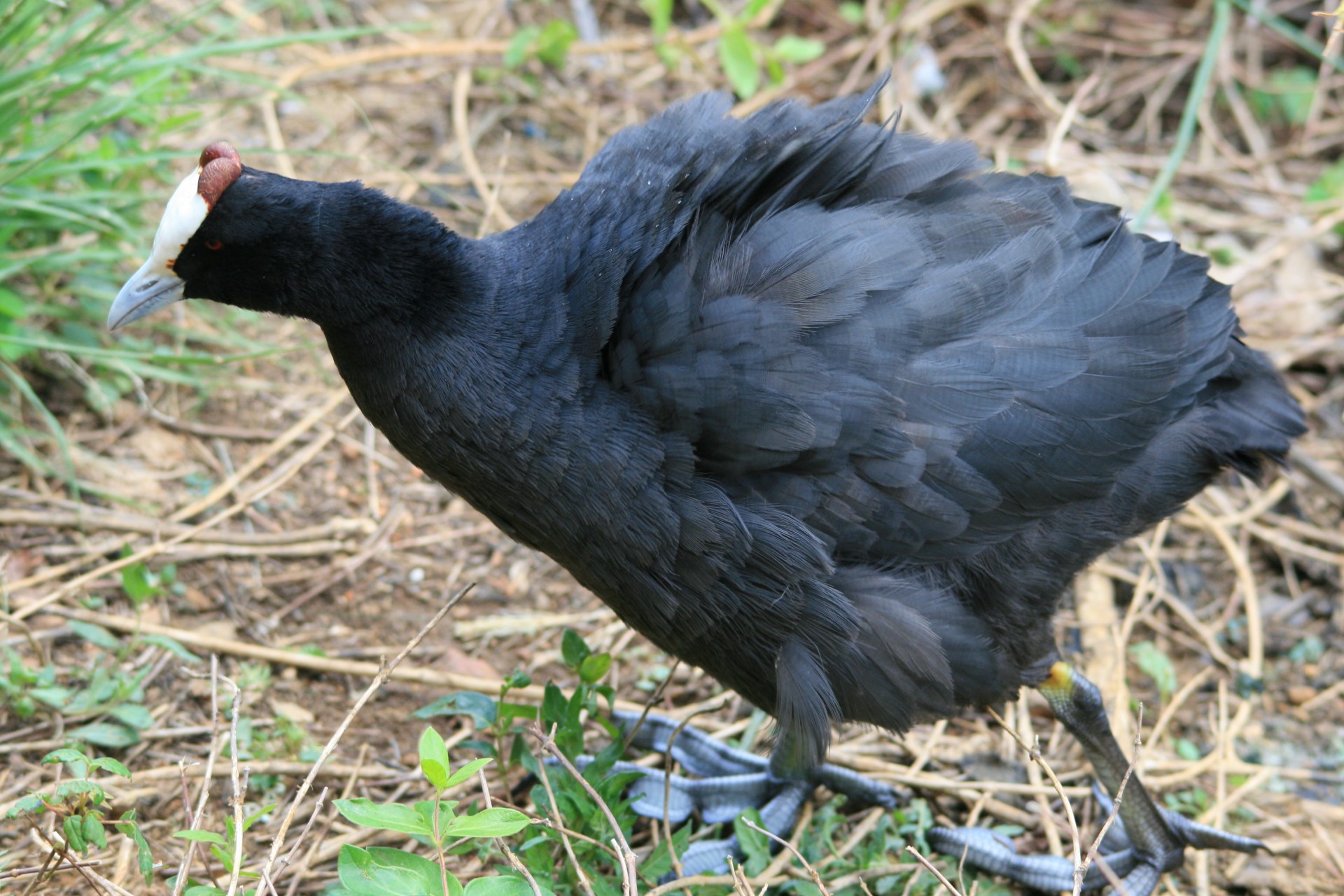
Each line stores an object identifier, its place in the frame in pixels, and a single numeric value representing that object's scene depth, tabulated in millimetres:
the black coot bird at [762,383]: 5551
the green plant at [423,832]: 4645
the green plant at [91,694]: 6422
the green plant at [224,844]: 4781
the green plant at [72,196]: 7465
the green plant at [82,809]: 4895
